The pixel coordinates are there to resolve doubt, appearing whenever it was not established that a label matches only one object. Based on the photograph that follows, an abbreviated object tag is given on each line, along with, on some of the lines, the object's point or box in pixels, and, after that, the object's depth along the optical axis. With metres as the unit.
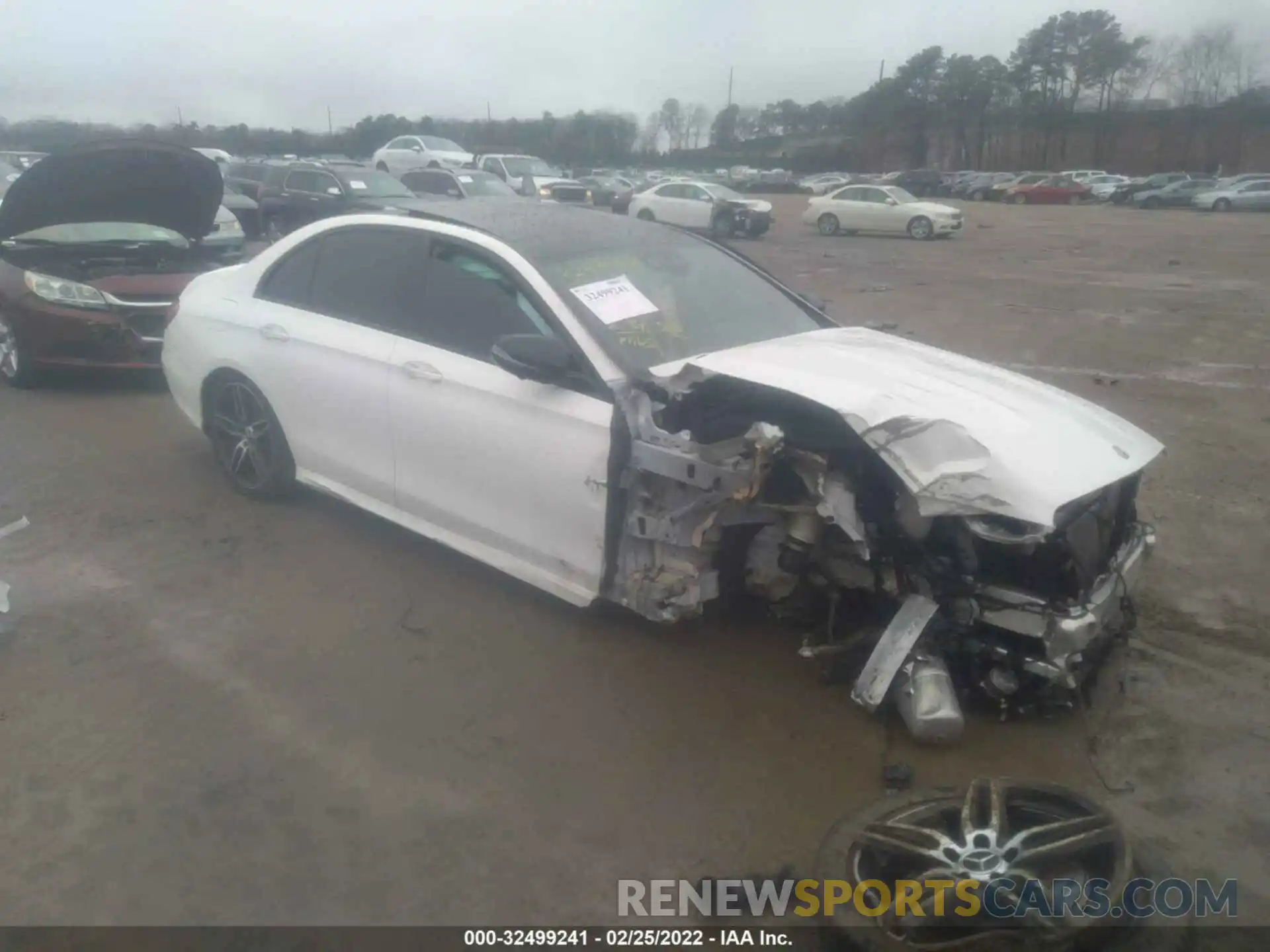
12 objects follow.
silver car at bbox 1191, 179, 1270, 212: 39.38
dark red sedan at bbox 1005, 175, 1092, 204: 47.84
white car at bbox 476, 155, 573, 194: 27.30
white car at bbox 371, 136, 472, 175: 29.80
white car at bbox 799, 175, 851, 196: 51.37
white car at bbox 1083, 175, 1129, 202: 49.09
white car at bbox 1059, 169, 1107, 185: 54.41
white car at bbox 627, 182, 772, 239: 25.48
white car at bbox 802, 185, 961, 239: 26.88
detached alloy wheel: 2.51
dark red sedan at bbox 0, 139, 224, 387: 7.32
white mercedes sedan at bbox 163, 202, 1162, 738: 3.47
